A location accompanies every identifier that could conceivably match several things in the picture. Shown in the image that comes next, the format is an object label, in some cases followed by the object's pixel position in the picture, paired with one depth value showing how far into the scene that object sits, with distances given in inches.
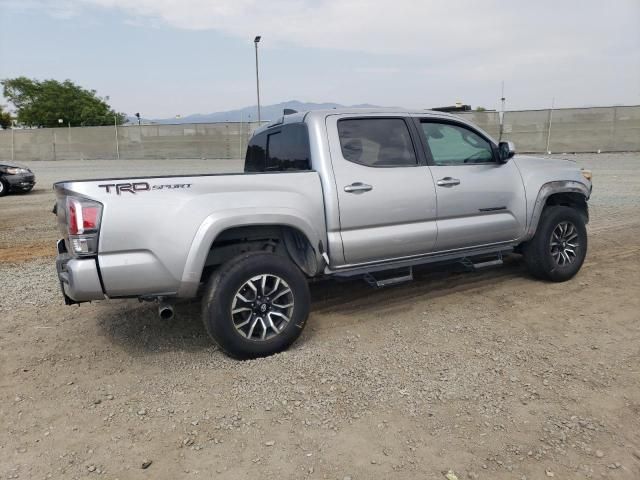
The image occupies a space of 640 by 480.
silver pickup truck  139.4
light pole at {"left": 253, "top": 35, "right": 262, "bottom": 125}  1035.3
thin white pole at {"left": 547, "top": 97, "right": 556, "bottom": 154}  974.6
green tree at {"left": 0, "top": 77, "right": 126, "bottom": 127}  2672.5
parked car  566.9
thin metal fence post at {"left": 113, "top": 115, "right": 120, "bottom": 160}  1295.5
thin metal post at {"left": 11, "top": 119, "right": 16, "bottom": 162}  1370.6
